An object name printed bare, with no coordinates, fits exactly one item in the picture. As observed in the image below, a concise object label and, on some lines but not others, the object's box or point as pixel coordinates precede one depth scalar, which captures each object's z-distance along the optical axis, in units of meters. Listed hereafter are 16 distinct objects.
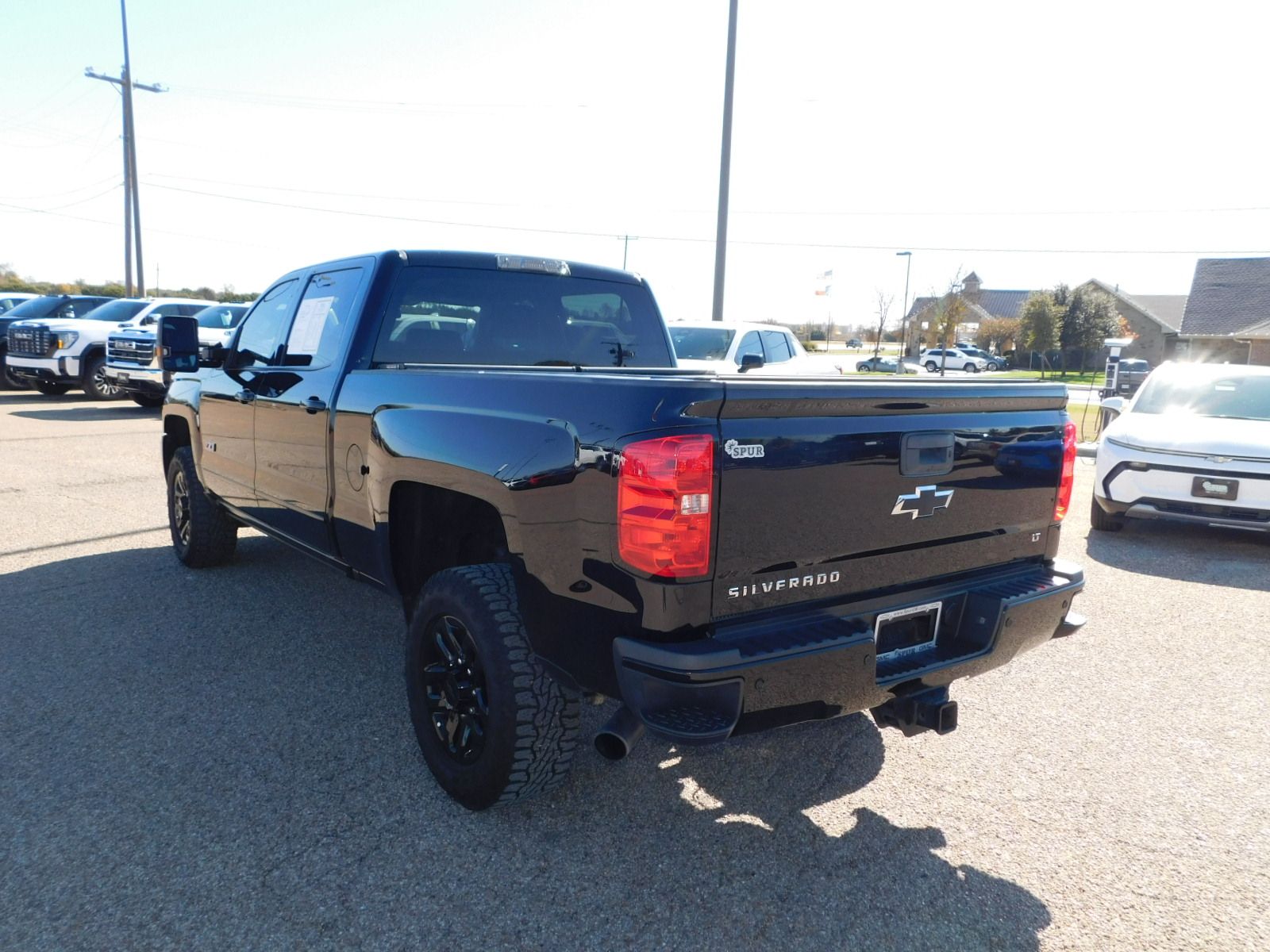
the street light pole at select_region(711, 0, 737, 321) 14.54
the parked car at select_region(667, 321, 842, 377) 10.78
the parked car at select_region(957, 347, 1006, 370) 50.81
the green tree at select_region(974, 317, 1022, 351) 63.97
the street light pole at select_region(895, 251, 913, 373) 59.22
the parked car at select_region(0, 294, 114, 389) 19.40
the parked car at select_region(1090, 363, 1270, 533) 6.83
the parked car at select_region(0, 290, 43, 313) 28.64
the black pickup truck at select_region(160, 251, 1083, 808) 2.38
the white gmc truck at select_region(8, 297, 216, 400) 16.56
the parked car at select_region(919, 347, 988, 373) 50.72
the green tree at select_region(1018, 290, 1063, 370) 57.44
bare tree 58.06
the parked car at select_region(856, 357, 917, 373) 39.17
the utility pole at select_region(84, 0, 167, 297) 33.16
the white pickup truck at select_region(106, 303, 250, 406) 15.30
